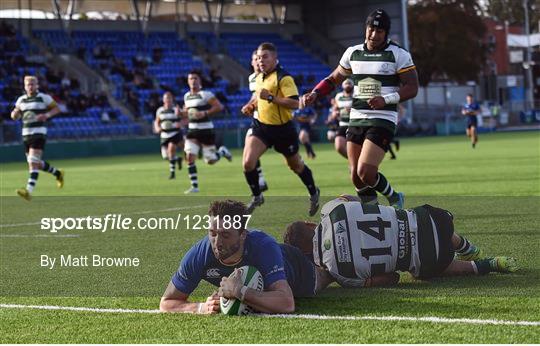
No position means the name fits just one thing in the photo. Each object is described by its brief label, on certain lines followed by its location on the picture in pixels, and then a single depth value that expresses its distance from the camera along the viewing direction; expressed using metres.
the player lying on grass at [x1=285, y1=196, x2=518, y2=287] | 7.42
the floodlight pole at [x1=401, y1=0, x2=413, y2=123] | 53.72
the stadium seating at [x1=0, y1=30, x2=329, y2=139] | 43.84
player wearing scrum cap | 11.21
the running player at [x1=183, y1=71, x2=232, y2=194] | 22.23
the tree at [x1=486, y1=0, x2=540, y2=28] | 62.44
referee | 14.13
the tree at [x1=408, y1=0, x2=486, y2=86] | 71.31
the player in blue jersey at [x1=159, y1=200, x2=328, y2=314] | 6.59
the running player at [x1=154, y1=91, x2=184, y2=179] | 26.80
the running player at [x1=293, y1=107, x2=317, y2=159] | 32.84
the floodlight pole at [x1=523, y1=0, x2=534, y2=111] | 68.38
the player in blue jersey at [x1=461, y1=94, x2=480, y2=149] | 38.34
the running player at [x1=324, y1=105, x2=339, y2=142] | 30.13
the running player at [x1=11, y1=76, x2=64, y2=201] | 20.77
